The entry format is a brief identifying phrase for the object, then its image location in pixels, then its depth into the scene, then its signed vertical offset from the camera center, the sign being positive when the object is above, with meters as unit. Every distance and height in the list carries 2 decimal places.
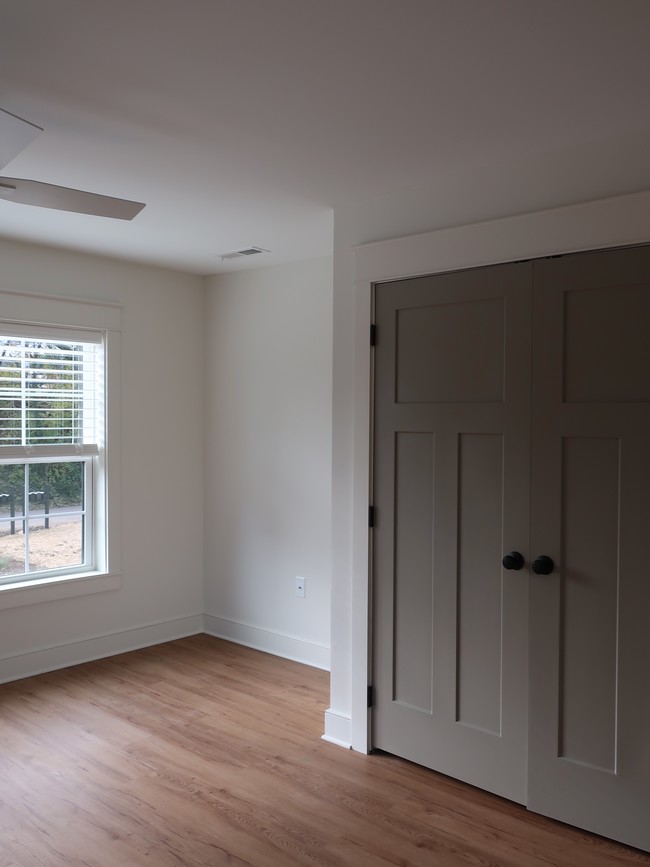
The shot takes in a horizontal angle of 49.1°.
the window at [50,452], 4.11 -0.13
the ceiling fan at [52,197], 1.98 +0.72
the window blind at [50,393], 4.09 +0.23
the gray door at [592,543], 2.47 -0.40
